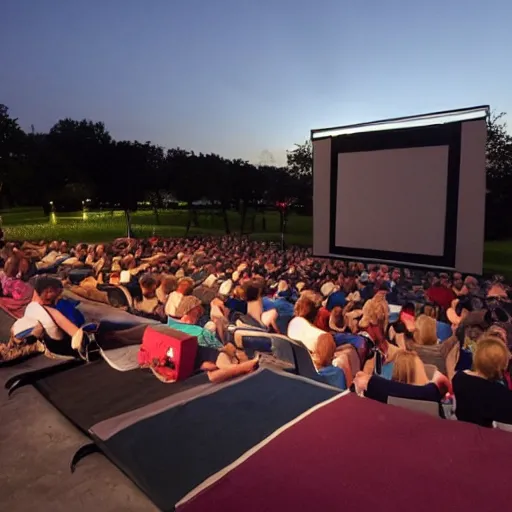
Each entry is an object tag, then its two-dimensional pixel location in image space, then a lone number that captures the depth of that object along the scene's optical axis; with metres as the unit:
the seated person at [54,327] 5.51
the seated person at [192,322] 5.34
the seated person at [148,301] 6.25
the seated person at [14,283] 6.86
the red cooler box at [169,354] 4.71
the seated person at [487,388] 3.30
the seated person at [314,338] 4.32
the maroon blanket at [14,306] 6.77
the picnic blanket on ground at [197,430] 3.02
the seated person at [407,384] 3.70
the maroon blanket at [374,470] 2.55
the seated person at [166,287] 6.14
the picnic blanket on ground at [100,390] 4.09
